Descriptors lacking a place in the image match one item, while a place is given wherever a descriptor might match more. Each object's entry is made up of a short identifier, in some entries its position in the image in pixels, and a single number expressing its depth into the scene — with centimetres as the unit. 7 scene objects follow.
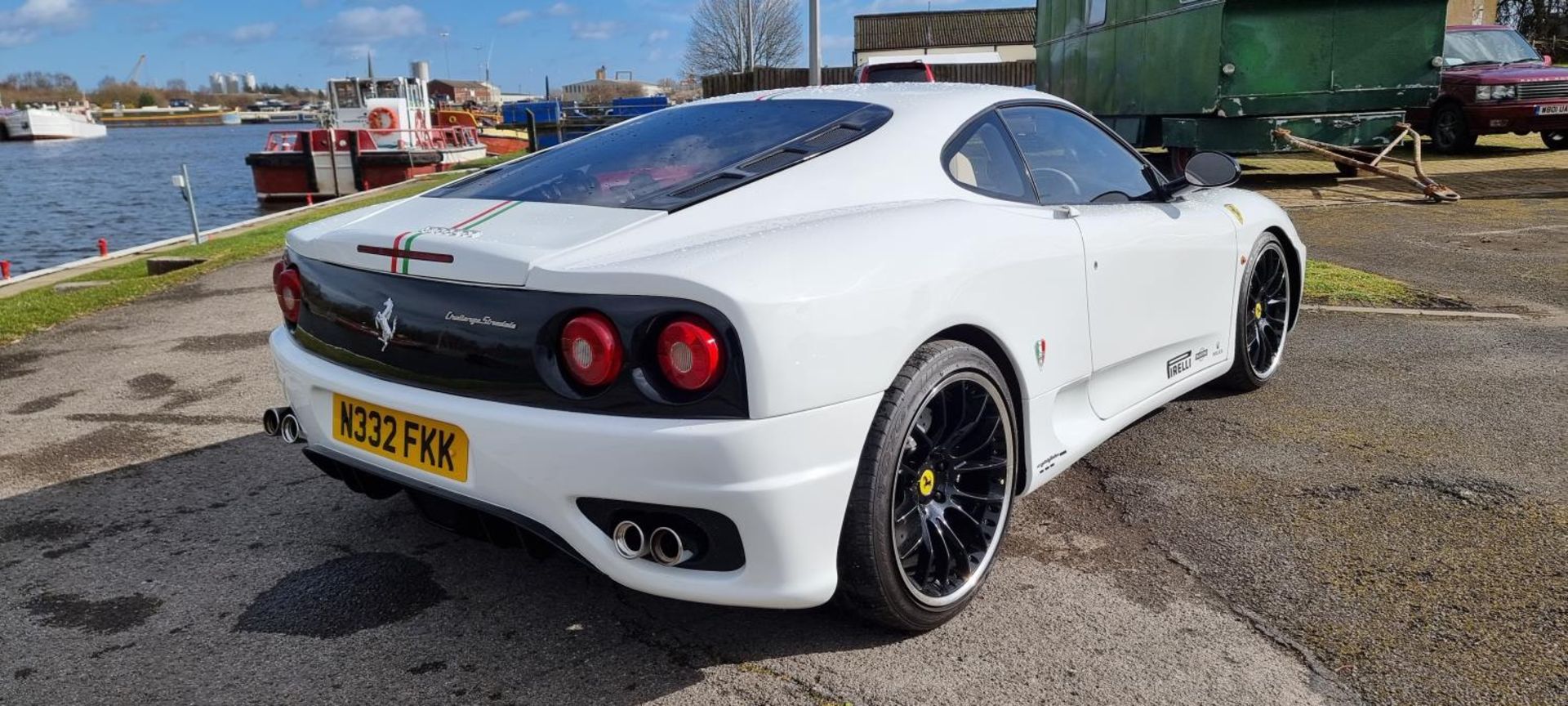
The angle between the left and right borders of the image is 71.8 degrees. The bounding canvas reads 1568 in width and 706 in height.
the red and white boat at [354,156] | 2836
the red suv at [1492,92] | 1365
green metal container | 1034
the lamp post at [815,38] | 1756
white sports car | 214
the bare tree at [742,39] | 4641
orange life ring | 3111
